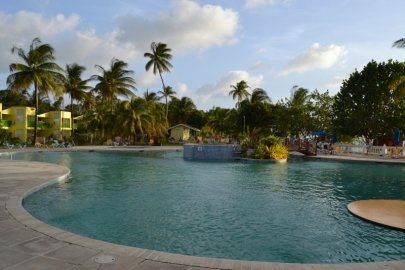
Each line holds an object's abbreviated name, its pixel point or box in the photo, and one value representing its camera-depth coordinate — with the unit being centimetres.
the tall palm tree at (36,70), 3569
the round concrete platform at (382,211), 777
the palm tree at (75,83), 4734
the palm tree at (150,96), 5886
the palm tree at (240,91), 6681
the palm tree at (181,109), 6981
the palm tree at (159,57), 5181
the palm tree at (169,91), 6500
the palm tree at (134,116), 4381
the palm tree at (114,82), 4778
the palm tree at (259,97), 6141
